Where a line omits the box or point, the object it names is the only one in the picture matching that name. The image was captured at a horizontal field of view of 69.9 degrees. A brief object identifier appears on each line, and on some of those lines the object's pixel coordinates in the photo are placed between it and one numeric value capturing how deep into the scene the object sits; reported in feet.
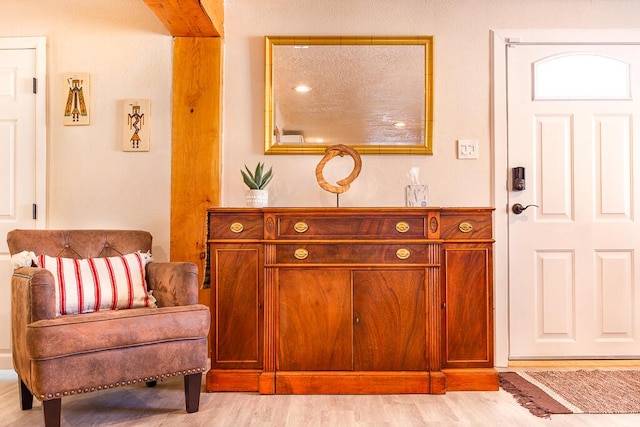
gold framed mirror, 9.37
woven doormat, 6.93
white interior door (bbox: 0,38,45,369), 9.14
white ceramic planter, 8.54
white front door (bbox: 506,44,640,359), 9.33
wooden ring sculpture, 8.43
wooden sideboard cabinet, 7.60
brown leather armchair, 5.81
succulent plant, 8.64
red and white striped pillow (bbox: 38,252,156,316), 6.90
